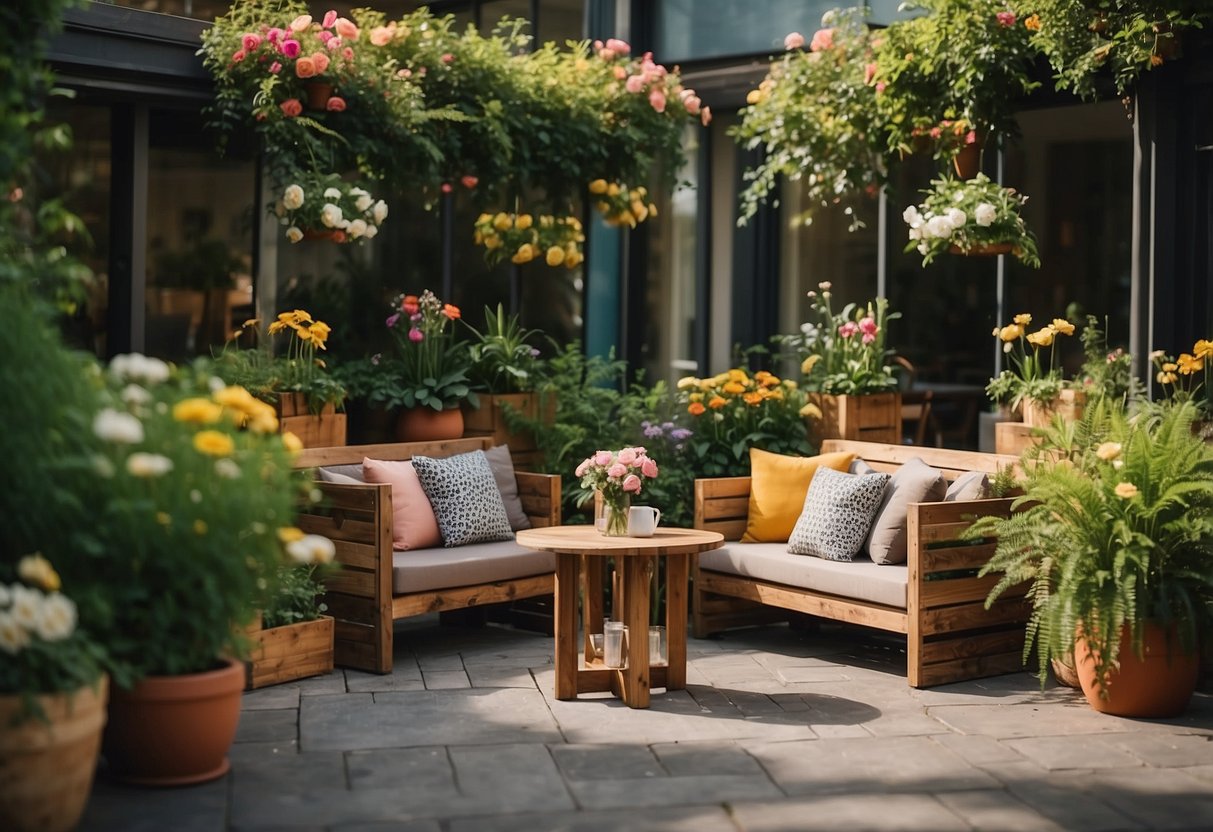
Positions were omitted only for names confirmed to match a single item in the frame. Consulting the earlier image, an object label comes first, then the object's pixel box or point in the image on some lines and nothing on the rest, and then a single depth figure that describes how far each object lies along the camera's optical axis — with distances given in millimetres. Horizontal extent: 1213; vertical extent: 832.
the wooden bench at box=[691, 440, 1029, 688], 5645
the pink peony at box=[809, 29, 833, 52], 7680
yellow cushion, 6617
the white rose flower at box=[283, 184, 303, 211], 6676
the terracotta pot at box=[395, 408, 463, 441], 7246
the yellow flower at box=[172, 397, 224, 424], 3873
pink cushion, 6297
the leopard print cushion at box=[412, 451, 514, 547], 6410
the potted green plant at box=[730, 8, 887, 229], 7633
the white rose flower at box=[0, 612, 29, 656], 3578
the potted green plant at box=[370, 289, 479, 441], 7242
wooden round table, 5328
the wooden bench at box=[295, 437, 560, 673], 5828
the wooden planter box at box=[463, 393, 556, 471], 7434
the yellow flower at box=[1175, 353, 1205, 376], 6352
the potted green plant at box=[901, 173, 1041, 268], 6887
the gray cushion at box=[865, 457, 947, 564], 6062
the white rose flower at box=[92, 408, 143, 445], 3688
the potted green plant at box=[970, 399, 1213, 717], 5113
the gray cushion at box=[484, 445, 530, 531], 6801
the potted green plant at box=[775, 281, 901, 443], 7414
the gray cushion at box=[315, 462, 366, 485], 6137
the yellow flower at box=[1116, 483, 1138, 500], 5090
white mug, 5531
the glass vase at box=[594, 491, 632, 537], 5547
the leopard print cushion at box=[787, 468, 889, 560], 6184
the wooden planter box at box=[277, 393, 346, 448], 6559
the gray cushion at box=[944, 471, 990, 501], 5992
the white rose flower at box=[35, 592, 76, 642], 3613
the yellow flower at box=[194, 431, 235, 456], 3832
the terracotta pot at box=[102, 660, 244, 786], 4180
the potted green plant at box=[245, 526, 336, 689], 5518
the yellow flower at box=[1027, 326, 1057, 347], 6648
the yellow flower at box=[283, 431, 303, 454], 4223
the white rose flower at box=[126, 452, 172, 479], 3697
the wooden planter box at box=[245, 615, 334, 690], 5508
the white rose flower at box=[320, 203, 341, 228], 6715
